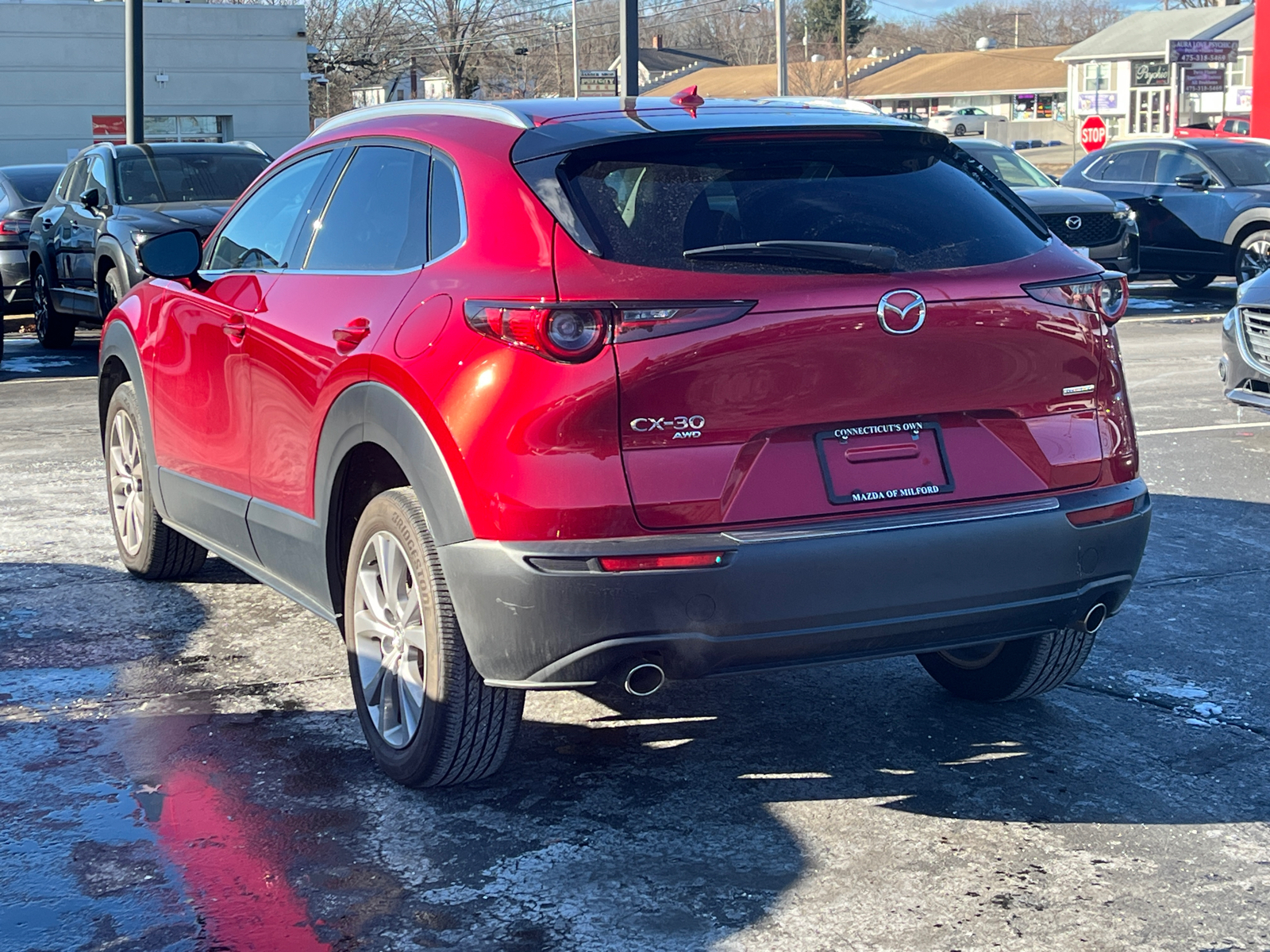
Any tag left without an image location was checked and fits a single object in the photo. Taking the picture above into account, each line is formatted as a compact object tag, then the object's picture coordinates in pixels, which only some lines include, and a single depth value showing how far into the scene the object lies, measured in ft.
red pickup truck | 138.92
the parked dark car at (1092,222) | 56.65
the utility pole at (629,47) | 60.80
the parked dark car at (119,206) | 43.39
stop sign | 113.39
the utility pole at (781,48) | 118.73
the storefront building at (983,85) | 337.52
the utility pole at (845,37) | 257.34
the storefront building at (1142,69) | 234.99
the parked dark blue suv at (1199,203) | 58.03
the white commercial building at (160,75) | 119.65
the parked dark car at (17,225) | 54.24
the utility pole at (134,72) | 62.23
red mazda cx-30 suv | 11.70
